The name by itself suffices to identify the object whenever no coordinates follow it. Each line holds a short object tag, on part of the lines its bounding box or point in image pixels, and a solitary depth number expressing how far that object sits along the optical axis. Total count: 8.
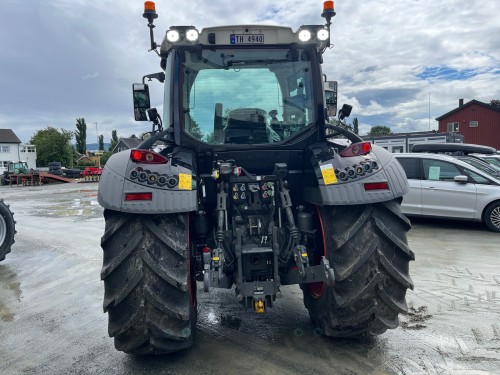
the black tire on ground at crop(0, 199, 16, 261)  6.73
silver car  8.67
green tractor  39.59
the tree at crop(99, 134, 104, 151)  83.38
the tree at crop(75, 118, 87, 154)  71.36
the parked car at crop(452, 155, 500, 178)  9.28
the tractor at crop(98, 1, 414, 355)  2.94
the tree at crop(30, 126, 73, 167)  58.62
